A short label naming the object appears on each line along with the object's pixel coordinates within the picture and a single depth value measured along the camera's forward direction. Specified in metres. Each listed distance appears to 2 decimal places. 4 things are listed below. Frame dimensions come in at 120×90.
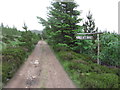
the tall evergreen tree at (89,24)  15.60
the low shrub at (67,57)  6.42
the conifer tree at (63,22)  8.51
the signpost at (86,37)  6.53
